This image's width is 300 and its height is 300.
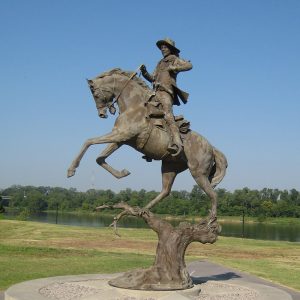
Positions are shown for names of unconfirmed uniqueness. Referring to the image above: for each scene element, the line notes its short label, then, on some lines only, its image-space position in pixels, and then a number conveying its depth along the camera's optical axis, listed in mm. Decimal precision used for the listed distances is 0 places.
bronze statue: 8797
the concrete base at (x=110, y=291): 8219
